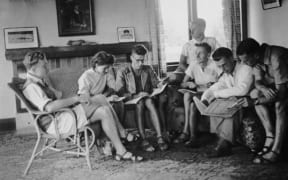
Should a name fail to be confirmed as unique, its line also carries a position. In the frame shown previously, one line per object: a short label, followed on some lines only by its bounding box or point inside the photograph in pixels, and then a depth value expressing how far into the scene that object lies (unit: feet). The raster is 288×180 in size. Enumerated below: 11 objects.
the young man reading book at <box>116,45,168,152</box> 13.32
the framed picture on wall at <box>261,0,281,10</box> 17.86
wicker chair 10.85
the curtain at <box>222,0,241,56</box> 20.70
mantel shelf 18.33
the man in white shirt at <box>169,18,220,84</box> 15.11
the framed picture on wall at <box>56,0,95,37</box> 19.16
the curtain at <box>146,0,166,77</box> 19.45
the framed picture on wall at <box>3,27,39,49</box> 18.76
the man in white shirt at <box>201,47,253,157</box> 11.67
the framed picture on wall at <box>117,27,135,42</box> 19.88
